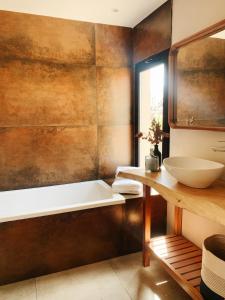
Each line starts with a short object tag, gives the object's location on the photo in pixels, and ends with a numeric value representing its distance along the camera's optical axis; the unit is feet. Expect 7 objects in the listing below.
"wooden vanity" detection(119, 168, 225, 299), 4.20
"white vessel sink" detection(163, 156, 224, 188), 4.63
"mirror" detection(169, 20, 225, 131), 5.53
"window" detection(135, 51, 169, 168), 7.95
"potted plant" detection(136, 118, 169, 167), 6.80
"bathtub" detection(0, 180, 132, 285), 6.34
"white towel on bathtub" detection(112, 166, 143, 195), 7.80
